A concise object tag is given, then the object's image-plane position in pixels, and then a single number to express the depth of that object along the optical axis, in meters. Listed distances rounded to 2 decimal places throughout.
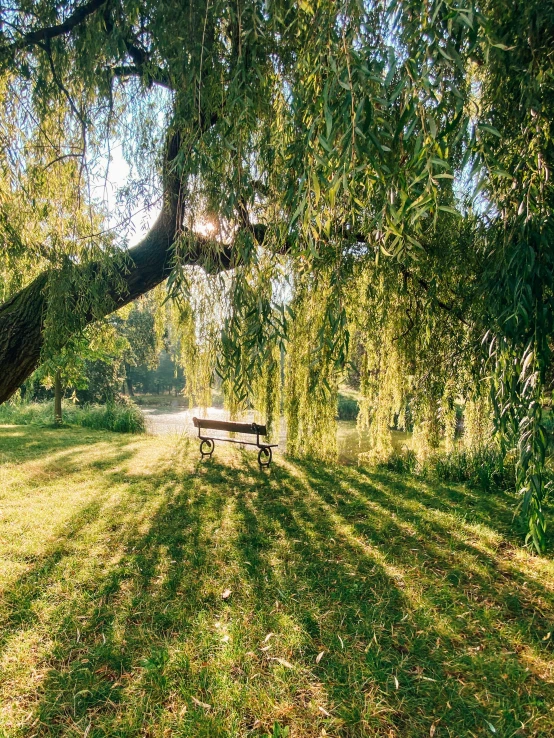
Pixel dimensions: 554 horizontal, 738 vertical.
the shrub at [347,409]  14.83
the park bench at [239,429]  6.12
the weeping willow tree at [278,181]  1.45
